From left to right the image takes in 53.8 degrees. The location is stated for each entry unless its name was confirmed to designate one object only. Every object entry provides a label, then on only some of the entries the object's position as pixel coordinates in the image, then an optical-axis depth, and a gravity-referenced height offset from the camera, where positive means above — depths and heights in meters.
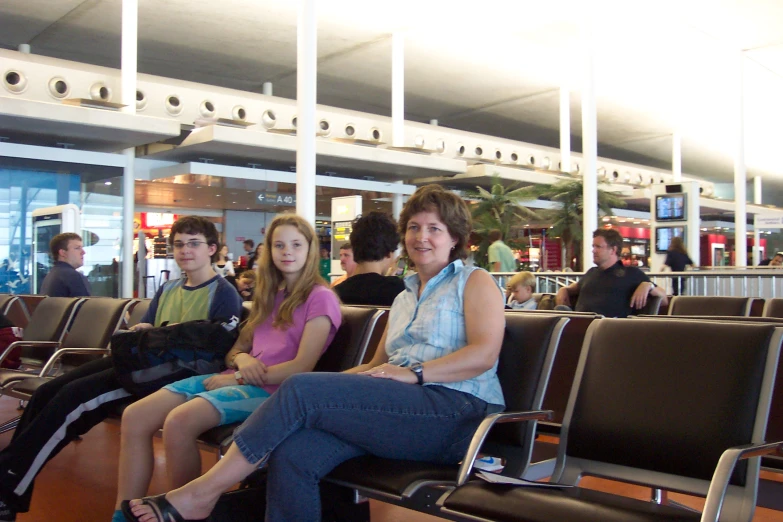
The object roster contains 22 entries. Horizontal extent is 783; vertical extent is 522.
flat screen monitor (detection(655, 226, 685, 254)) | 15.60 +0.71
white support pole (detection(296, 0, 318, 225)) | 9.16 +1.92
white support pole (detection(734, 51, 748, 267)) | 17.39 +1.82
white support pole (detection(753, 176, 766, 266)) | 31.39 +3.24
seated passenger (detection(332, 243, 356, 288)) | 5.70 +0.09
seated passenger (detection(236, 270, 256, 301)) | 8.37 -0.15
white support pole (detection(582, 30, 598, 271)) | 12.28 +1.85
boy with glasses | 3.15 -0.52
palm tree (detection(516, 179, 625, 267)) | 18.59 +1.53
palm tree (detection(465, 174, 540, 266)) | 17.95 +1.49
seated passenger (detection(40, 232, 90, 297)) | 6.67 +0.02
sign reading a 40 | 17.81 +1.72
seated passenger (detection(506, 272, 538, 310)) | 6.47 -0.15
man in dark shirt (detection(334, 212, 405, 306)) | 4.09 +0.05
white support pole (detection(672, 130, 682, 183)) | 23.56 +3.56
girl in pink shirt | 2.77 -0.35
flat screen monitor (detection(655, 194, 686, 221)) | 15.72 +1.30
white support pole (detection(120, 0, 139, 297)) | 11.93 +2.87
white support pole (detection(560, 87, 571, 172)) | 18.78 +3.53
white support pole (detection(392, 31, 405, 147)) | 14.76 +3.74
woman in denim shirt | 2.22 -0.42
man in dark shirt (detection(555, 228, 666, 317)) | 5.34 -0.10
